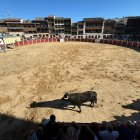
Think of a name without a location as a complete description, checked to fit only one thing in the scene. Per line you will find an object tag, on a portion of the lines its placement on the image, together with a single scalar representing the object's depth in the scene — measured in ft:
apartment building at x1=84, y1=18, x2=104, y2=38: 156.09
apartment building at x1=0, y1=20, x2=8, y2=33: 142.75
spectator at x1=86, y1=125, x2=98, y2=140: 13.19
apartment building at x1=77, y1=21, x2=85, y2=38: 154.82
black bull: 24.14
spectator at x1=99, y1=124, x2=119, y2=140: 13.13
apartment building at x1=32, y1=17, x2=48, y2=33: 156.65
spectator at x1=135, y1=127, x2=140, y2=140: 14.48
